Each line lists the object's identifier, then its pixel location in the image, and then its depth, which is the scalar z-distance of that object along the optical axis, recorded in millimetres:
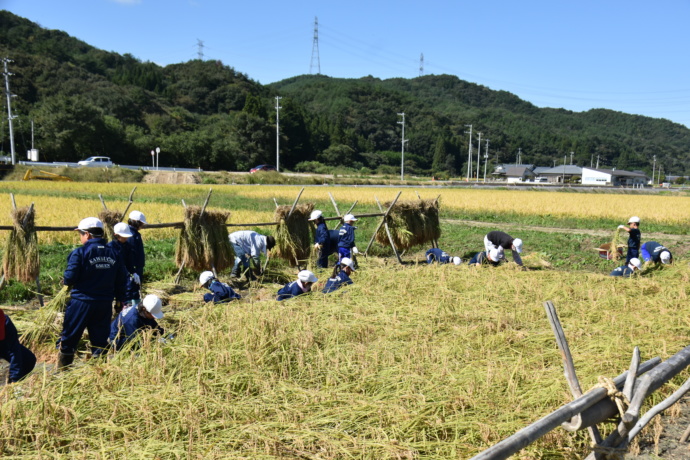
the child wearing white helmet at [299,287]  7387
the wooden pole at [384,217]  12086
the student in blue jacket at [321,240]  10094
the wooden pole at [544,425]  2408
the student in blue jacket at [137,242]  7074
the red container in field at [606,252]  12156
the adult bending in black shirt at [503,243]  9883
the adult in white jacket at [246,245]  9914
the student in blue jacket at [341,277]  7789
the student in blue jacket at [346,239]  10219
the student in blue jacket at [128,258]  6500
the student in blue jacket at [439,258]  10620
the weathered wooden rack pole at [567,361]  3070
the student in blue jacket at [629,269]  9305
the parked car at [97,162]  44219
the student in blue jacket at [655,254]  9539
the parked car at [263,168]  51881
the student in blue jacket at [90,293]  5125
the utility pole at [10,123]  38656
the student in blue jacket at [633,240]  9922
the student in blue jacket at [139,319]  5250
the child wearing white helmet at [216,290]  7152
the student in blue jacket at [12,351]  4539
